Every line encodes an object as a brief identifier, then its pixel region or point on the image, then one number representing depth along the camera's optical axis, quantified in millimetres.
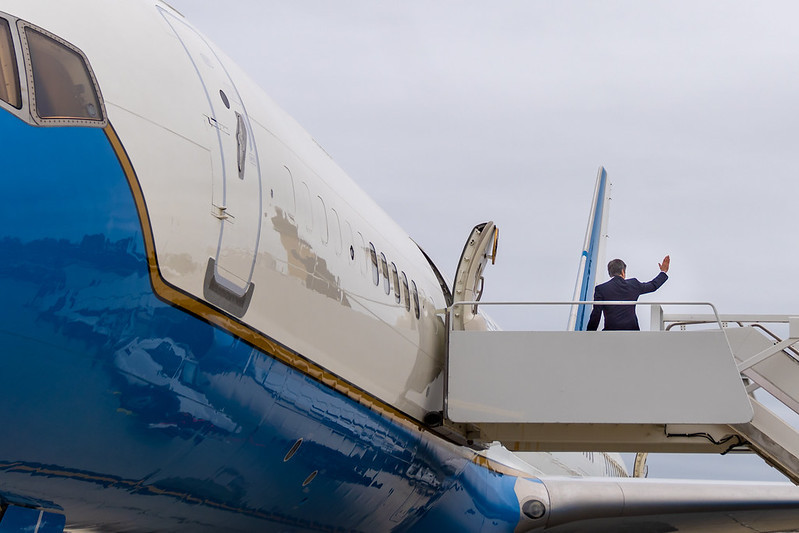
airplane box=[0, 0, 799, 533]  7328
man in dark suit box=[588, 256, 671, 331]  17828
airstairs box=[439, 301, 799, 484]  14445
